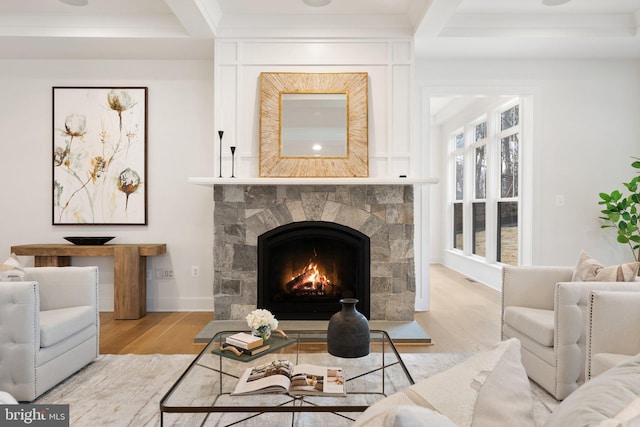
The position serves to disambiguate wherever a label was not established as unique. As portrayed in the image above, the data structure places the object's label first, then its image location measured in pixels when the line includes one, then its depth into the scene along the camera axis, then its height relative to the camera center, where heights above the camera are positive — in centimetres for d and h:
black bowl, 415 -26
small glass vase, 216 -59
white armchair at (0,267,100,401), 230 -66
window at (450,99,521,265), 541 +43
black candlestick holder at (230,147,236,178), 376 +52
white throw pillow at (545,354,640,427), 59 -27
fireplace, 385 -10
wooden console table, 403 -44
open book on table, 170 -68
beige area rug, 214 -101
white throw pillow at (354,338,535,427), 69 -30
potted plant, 402 +3
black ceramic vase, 205 -57
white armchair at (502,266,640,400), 229 -61
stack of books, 203 -62
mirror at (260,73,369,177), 383 +80
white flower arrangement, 214 -52
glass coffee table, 178 -74
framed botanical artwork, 434 +58
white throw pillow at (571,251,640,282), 239 -32
